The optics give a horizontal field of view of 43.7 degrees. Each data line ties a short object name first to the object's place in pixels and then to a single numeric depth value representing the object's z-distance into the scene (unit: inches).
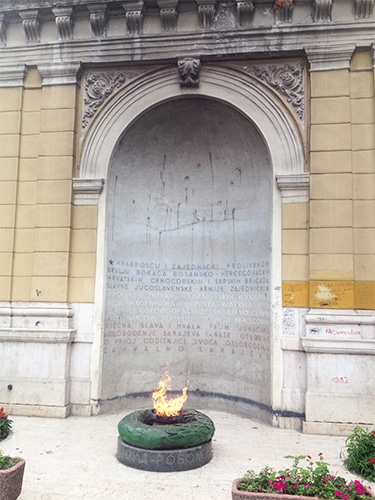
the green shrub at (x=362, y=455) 237.1
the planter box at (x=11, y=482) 194.2
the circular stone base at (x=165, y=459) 244.8
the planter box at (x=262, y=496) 174.9
